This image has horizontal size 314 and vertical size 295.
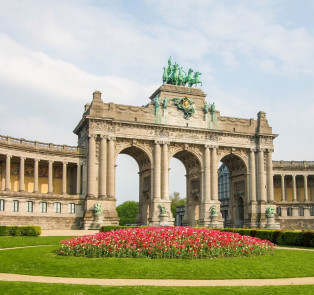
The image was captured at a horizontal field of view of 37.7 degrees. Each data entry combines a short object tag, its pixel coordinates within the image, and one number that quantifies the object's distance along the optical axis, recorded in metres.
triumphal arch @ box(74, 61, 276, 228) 70.81
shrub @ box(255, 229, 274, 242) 45.42
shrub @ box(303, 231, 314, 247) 40.84
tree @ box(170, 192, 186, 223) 170.29
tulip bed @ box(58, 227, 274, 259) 27.52
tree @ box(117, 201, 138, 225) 152.60
